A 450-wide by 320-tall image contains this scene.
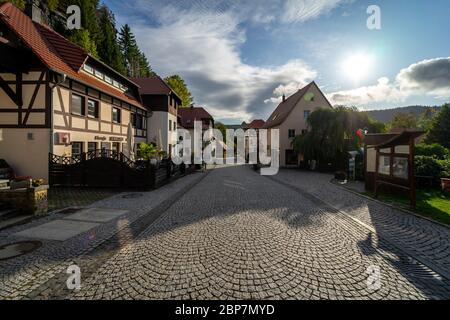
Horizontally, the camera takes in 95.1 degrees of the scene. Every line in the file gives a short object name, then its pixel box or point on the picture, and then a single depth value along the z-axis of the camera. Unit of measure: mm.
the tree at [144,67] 65550
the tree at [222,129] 53781
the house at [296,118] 26094
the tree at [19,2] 23284
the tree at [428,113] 63781
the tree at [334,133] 19828
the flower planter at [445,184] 9906
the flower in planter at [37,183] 6304
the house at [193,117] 39750
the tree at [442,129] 30172
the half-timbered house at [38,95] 9664
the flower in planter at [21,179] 6330
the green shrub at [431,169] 10820
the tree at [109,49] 42156
